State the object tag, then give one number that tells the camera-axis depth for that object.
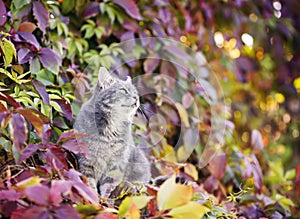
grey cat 2.19
